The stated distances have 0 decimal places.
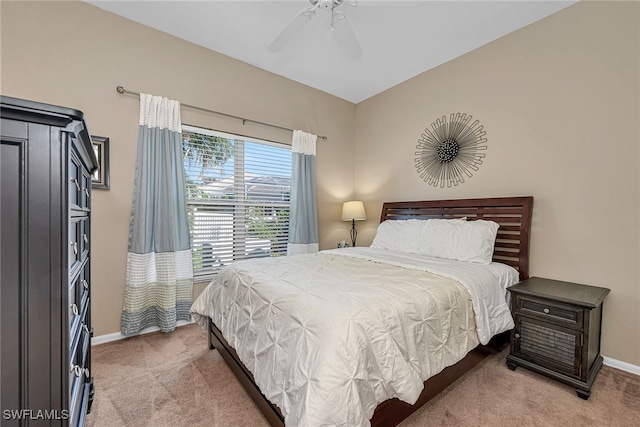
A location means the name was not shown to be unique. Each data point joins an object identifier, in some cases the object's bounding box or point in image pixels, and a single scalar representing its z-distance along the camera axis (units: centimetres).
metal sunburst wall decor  299
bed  117
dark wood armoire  70
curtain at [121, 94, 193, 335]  257
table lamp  396
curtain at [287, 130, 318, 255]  364
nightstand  180
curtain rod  255
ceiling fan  196
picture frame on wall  244
